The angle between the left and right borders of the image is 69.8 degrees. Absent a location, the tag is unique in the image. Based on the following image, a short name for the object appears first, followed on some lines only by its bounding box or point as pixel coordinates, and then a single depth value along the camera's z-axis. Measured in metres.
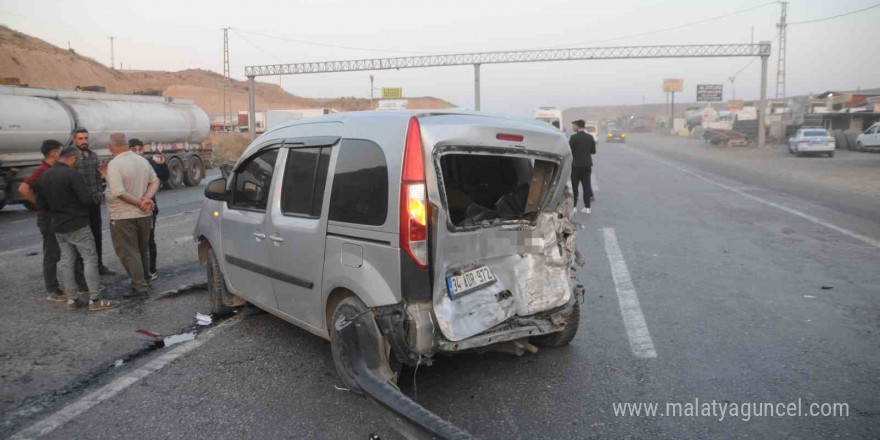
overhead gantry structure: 49.38
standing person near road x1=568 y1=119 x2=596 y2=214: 12.02
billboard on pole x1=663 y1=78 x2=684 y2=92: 115.00
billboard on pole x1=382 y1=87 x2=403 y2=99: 79.38
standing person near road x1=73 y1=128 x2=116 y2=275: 7.34
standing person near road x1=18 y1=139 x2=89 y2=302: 6.60
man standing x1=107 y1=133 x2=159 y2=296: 6.62
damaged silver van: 3.70
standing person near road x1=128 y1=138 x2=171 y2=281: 7.55
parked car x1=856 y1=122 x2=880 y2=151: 33.56
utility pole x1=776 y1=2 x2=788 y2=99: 55.29
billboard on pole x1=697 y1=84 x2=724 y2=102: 99.50
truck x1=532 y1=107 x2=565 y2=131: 30.80
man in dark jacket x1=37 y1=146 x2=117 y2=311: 6.07
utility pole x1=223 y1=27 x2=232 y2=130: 62.34
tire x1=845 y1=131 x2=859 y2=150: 37.14
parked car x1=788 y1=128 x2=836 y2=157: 32.12
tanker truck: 15.16
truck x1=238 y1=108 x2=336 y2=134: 57.56
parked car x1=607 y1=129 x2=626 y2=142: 60.69
